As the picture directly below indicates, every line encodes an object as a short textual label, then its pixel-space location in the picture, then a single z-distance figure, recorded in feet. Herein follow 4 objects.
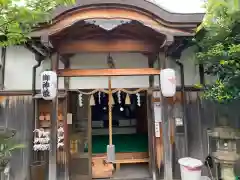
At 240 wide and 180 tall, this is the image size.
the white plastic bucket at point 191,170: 15.99
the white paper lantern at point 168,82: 15.91
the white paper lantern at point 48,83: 15.61
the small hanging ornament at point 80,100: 19.51
